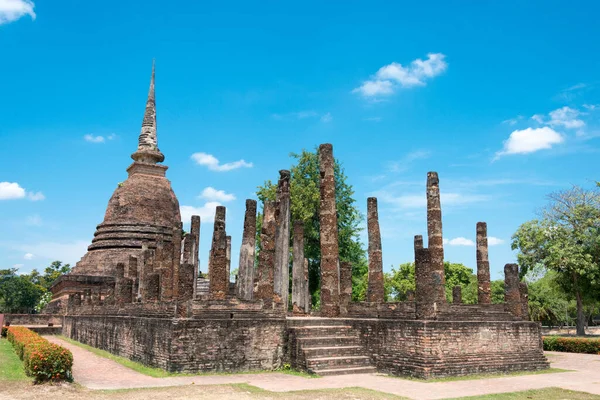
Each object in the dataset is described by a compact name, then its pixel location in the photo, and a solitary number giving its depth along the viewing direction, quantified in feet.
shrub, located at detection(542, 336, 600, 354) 63.41
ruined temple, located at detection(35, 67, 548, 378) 38.96
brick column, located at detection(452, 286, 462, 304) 65.34
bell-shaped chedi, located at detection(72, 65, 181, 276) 103.76
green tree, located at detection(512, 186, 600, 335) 89.45
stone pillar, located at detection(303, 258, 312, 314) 72.11
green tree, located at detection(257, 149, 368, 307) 98.78
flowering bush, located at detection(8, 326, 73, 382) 31.86
